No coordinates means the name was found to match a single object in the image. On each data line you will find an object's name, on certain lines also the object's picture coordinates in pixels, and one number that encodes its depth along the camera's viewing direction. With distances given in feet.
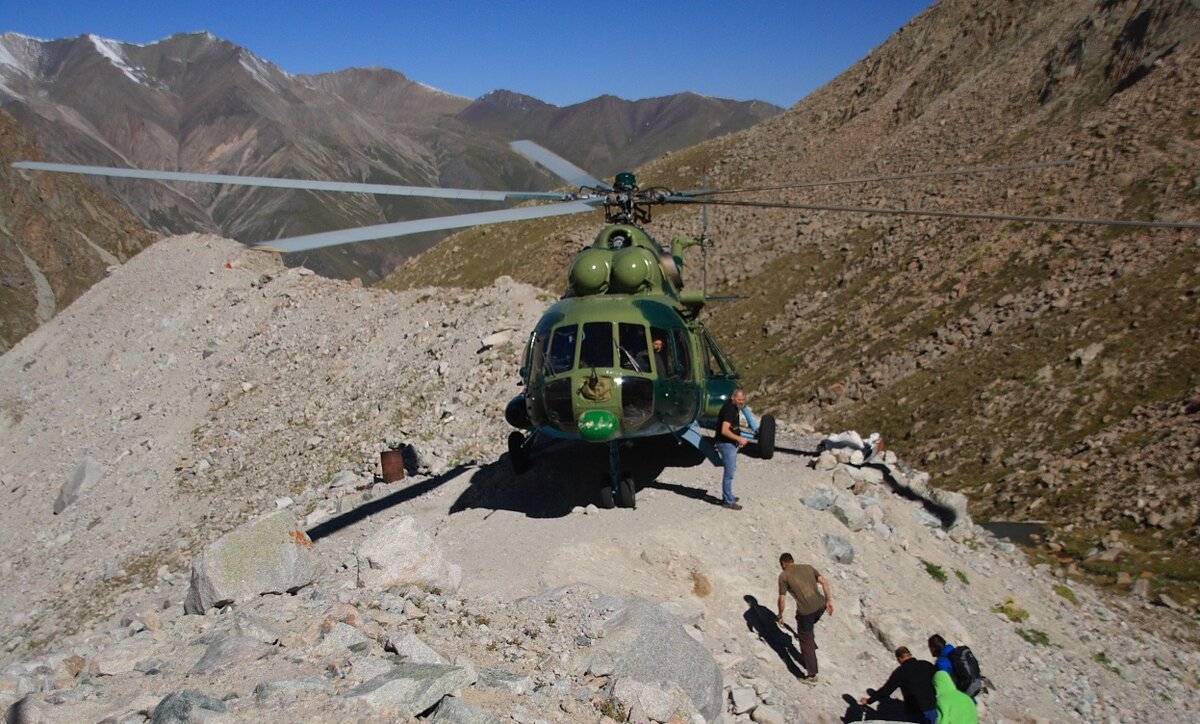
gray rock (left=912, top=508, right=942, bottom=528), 49.44
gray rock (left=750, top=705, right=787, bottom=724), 27.71
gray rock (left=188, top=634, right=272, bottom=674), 22.99
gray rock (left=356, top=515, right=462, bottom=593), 30.45
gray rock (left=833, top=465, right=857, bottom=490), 48.24
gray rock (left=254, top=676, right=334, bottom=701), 20.63
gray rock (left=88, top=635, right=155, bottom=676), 24.84
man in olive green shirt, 32.04
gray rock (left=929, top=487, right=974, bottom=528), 50.24
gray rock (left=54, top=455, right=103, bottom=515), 70.69
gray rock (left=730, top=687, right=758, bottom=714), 28.14
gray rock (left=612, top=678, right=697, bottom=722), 23.77
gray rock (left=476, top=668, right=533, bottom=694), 23.24
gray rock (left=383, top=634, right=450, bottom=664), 23.53
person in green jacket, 27.27
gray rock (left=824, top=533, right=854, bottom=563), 40.75
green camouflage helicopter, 37.14
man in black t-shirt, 41.04
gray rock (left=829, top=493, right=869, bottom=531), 43.86
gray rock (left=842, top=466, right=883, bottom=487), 49.78
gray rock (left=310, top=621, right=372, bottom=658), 23.76
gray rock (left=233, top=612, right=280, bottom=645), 25.12
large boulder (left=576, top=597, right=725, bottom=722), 25.99
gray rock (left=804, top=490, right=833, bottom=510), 43.93
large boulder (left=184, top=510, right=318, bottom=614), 31.63
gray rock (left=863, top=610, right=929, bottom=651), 36.35
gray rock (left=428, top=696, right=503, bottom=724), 20.44
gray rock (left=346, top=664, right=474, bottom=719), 20.52
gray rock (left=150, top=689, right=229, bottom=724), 19.17
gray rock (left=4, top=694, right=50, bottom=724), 19.74
